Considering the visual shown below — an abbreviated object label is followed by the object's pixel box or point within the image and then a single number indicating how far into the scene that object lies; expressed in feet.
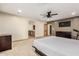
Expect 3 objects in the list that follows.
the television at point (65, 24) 11.04
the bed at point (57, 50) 3.74
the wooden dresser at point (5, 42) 7.44
